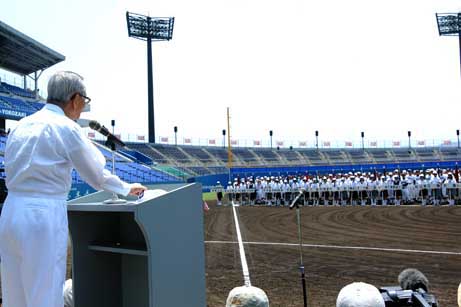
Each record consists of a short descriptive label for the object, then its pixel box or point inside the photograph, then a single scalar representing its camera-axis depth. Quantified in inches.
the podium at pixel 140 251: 114.6
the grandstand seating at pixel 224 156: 1374.3
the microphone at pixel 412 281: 170.6
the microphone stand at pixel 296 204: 213.2
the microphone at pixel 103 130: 135.4
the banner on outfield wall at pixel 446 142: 3264.5
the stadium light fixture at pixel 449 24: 2135.8
